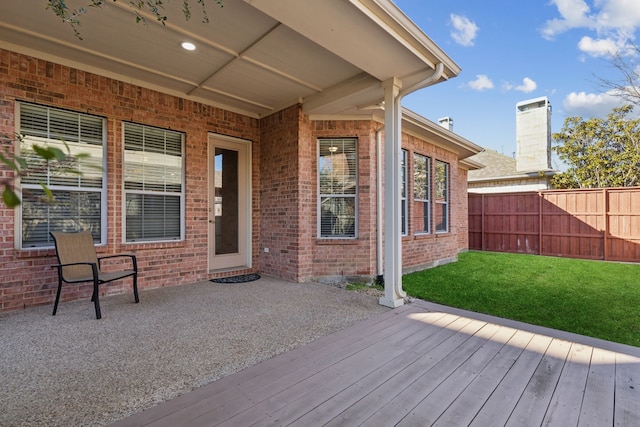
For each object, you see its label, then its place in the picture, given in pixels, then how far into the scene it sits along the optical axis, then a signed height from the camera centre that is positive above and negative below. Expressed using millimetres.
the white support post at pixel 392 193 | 3971 +273
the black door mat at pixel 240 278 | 5277 -1109
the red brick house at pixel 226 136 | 3320 +1248
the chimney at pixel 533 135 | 12383 +3248
